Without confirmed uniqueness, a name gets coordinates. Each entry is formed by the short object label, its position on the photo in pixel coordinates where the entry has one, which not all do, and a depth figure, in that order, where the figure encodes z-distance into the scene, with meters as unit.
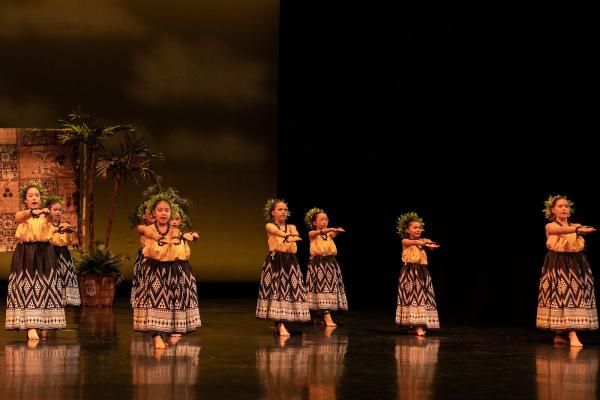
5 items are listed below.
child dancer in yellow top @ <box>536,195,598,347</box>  11.87
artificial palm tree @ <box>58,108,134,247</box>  17.47
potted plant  17.01
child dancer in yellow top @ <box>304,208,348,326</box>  14.59
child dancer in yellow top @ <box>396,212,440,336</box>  12.76
